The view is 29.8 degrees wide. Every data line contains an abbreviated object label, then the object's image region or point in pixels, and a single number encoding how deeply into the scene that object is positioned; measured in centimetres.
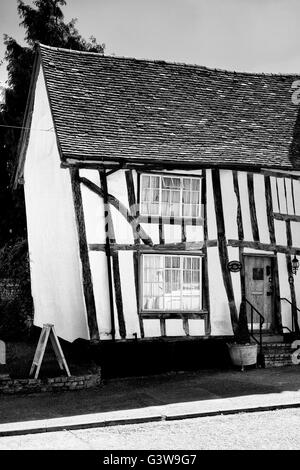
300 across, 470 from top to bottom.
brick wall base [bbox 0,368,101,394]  1120
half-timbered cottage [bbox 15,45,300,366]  1339
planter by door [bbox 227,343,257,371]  1377
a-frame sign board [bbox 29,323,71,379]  1159
